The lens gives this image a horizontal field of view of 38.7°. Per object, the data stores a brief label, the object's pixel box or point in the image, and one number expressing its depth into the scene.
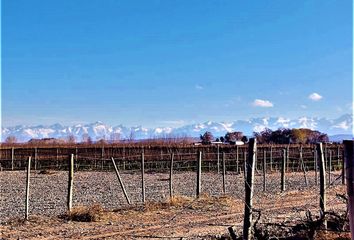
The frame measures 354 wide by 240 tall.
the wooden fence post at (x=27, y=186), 11.60
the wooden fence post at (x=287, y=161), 33.22
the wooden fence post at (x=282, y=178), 19.02
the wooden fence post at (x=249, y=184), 7.14
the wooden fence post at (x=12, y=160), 35.94
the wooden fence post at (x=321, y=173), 8.90
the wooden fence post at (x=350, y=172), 5.36
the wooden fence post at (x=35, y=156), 35.76
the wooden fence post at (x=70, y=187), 12.61
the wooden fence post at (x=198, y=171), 15.77
